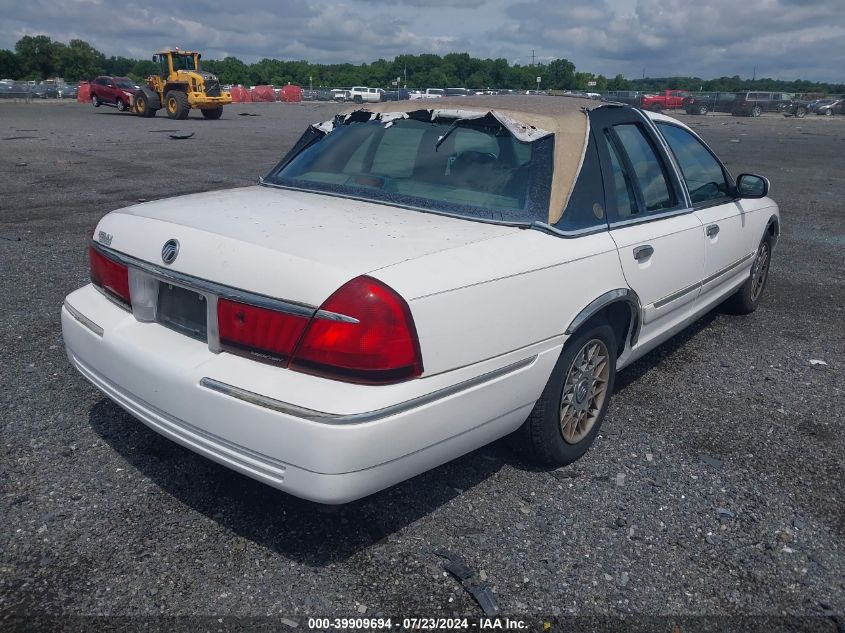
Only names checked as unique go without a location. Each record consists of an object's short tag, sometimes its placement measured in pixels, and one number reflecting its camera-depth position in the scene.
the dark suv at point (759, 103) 49.81
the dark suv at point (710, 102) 52.38
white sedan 2.40
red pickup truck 51.03
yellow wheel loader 29.52
